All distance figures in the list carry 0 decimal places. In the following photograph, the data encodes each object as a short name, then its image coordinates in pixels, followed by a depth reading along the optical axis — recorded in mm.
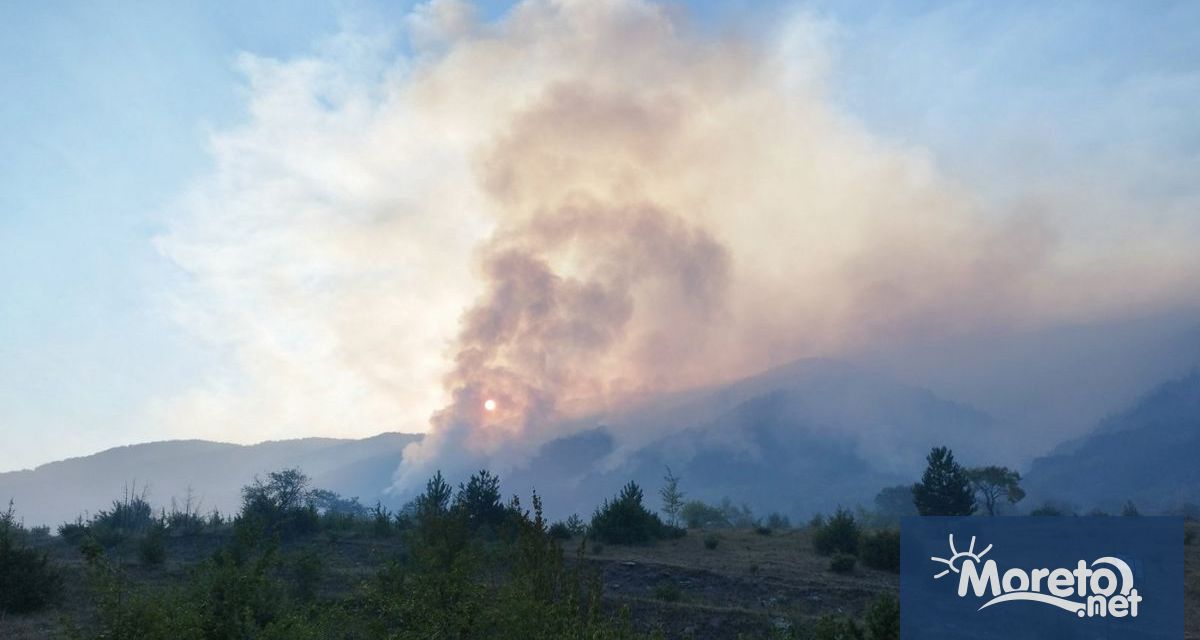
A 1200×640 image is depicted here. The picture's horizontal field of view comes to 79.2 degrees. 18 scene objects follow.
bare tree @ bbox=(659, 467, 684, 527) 59469
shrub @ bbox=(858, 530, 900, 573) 24969
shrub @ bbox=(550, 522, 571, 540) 28700
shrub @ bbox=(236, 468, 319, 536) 27272
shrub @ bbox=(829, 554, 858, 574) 23381
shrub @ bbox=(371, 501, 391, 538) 29344
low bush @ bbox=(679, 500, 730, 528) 63253
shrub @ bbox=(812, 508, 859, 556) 28391
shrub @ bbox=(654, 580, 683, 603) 17312
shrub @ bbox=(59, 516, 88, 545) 26547
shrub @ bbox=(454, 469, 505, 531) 30156
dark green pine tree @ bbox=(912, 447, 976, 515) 35372
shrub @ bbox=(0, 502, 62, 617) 15430
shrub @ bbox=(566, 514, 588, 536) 26839
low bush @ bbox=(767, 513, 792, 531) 47450
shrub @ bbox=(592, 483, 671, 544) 30078
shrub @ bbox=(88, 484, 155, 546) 27650
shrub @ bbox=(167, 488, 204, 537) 28508
